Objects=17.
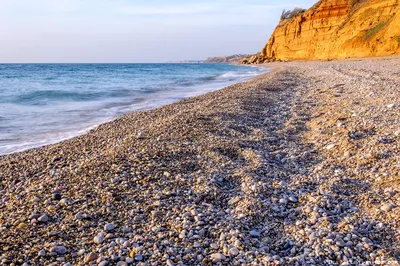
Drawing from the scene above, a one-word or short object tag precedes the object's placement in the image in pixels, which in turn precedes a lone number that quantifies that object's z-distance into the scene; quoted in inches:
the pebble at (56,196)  170.4
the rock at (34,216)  149.9
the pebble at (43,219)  147.7
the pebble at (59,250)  125.0
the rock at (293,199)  169.2
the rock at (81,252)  124.9
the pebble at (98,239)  131.5
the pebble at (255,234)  138.6
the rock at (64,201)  164.0
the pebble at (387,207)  153.9
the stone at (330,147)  243.9
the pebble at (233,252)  124.1
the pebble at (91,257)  120.9
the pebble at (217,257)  121.0
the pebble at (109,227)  140.6
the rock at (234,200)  167.3
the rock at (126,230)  139.1
